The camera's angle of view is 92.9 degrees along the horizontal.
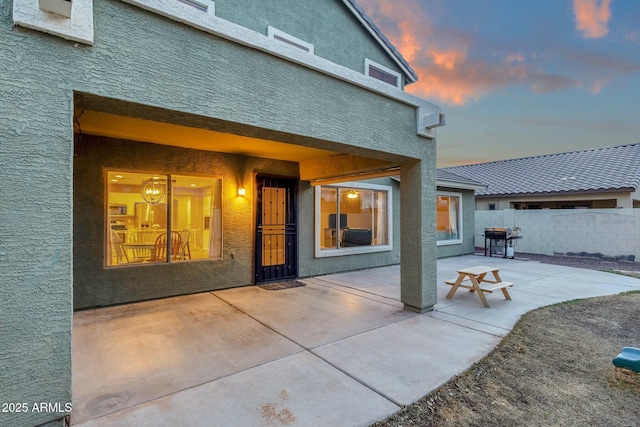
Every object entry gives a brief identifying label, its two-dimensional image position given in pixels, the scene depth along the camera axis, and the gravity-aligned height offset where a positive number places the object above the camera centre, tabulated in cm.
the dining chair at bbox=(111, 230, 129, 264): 574 -61
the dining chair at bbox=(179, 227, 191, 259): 649 -61
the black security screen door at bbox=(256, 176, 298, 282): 736 -34
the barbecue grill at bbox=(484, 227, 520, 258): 1198 -102
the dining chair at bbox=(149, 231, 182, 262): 621 -65
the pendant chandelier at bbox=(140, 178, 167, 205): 617 +52
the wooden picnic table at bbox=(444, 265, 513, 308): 562 -133
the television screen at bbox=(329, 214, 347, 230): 890 -16
